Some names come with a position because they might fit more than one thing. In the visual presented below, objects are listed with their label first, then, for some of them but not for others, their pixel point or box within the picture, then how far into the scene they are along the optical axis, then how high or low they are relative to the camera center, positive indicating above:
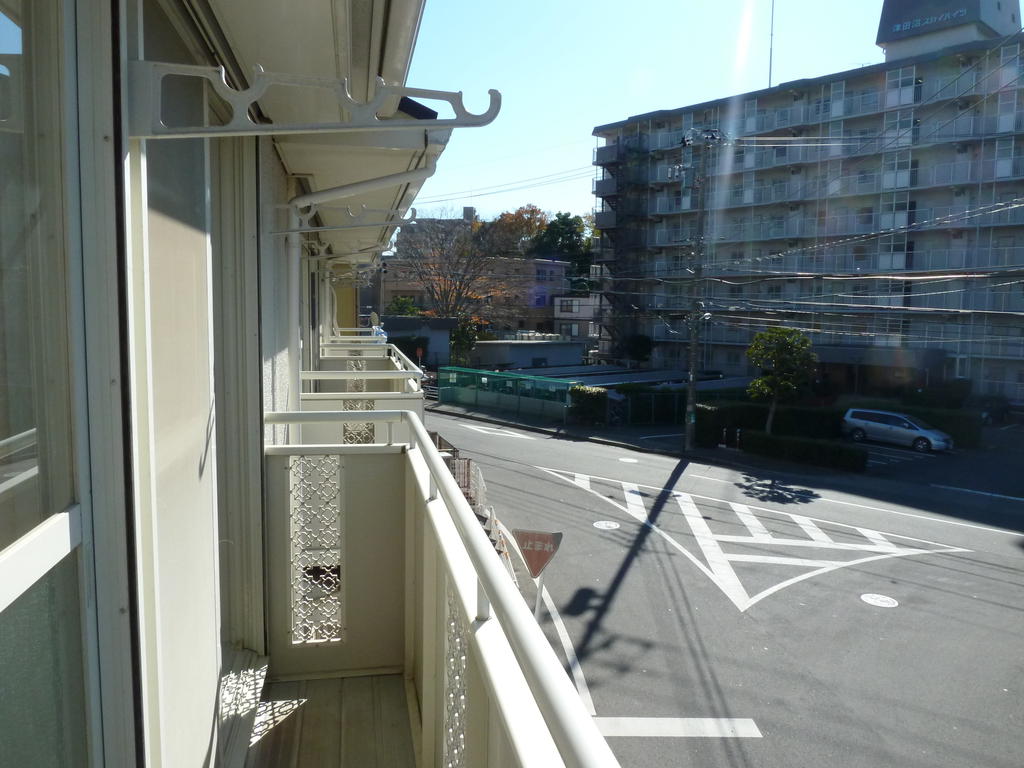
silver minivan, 19.73 -2.93
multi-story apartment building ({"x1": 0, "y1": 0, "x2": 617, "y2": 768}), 1.09 -0.37
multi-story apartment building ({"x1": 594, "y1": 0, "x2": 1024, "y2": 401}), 23.50 +4.01
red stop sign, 6.84 -2.09
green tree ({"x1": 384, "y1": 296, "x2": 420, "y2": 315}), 38.53 +0.22
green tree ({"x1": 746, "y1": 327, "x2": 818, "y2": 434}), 18.89 -1.05
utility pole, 19.03 +0.25
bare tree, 33.25 +2.02
